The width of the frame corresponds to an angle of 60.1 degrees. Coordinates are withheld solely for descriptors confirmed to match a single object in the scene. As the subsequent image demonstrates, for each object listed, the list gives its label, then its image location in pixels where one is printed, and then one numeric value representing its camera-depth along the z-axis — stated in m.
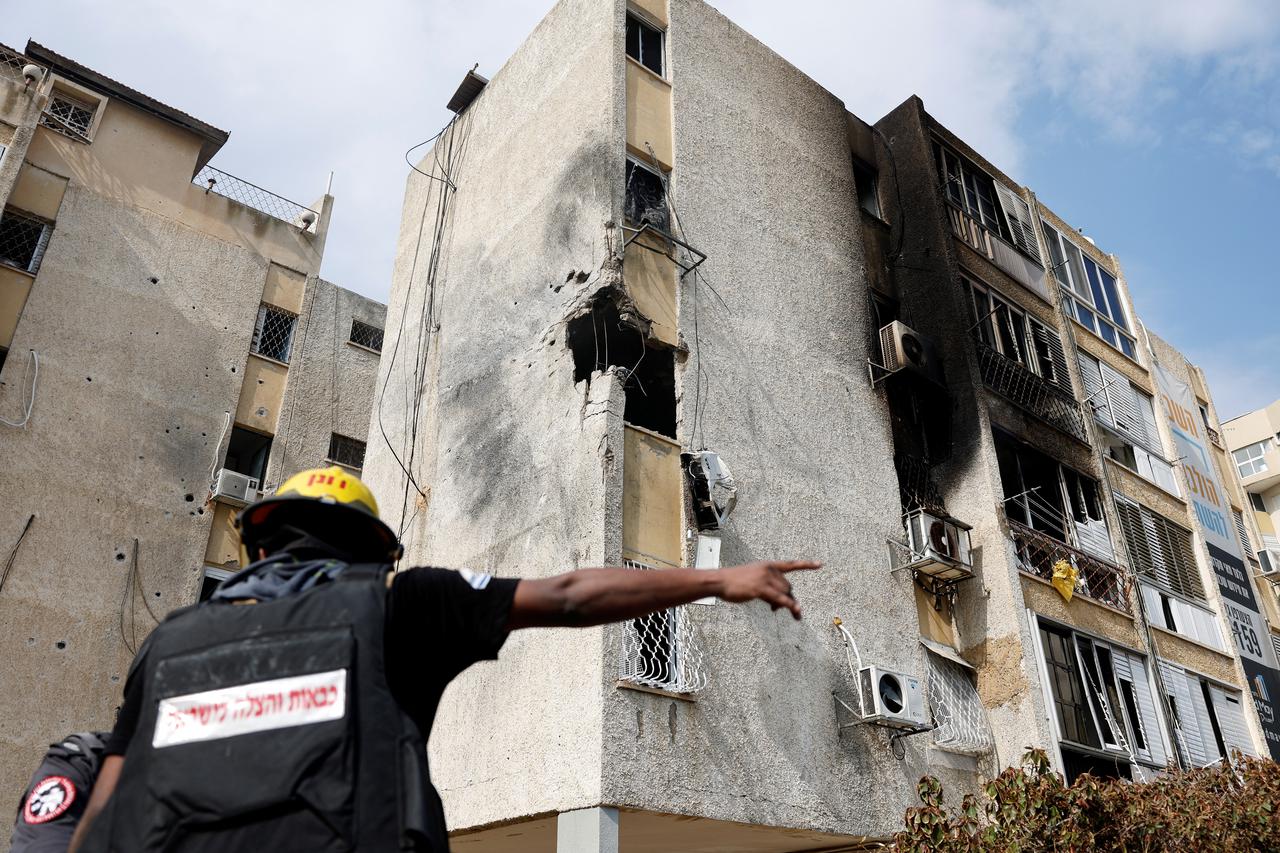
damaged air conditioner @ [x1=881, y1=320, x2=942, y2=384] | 14.27
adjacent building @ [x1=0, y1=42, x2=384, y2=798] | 14.66
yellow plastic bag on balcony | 14.14
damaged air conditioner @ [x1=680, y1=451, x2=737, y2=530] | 11.18
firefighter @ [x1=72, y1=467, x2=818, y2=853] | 2.45
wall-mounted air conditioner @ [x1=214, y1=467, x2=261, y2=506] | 16.66
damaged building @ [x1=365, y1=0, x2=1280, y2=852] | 10.35
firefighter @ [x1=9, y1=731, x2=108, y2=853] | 3.71
